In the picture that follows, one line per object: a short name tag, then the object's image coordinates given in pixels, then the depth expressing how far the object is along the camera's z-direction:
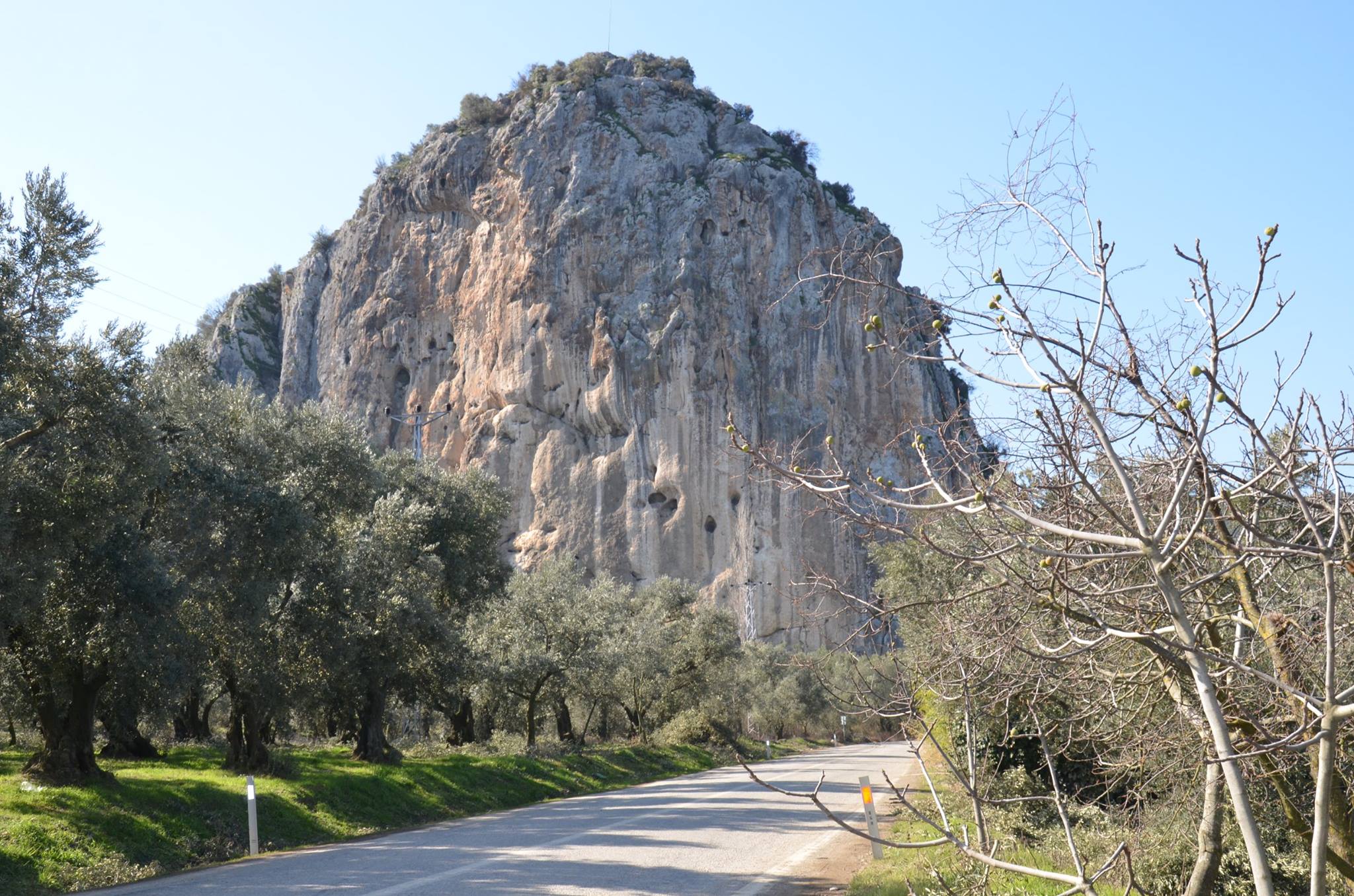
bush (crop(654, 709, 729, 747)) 38.69
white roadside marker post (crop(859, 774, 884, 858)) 10.30
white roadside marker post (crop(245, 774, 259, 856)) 12.66
